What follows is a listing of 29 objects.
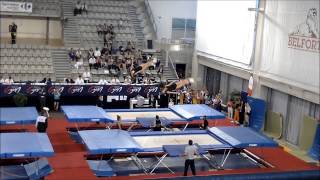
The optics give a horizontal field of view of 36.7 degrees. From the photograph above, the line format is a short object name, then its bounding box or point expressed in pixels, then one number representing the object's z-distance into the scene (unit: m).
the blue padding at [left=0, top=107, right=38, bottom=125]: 16.30
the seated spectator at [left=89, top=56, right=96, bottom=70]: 26.75
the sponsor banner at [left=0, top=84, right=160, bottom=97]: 20.70
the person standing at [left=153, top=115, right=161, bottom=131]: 17.94
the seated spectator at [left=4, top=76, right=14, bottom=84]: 21.52
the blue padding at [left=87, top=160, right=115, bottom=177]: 13.72
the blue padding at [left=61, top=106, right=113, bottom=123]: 17.25
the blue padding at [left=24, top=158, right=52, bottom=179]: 12.82
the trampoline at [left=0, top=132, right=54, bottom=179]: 12.80
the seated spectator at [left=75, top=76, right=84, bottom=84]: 22.57
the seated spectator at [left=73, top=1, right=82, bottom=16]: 30.45
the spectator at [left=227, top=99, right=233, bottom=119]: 22.64
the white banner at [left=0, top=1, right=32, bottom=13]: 28.55
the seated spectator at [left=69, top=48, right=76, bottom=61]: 27.03
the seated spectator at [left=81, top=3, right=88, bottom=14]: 30.90
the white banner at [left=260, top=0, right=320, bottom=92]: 17.86
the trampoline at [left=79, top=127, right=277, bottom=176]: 14.16
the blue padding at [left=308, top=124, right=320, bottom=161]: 16.64
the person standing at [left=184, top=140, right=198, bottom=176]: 13.71
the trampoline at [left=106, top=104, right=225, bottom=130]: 18.50
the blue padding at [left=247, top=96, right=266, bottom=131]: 20.66
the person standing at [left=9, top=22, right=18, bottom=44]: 27.86
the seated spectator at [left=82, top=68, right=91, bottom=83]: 24.90
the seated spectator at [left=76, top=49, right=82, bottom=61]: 27.12
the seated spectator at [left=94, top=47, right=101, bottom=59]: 27.52
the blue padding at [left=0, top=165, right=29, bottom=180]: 13.05
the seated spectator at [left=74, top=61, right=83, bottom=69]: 26.47
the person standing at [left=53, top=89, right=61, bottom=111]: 21.50
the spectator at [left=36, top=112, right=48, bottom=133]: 16.25
